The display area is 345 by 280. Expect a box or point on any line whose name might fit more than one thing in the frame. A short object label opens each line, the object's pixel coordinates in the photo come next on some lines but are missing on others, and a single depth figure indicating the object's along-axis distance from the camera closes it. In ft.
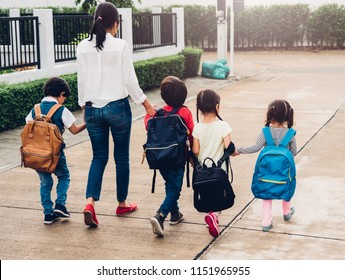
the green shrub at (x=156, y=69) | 47.70
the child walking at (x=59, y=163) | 19.72
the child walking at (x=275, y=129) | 18.85
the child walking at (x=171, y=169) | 18.54
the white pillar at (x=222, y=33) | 58.29
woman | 18.99
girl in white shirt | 18.48
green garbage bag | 55.57
